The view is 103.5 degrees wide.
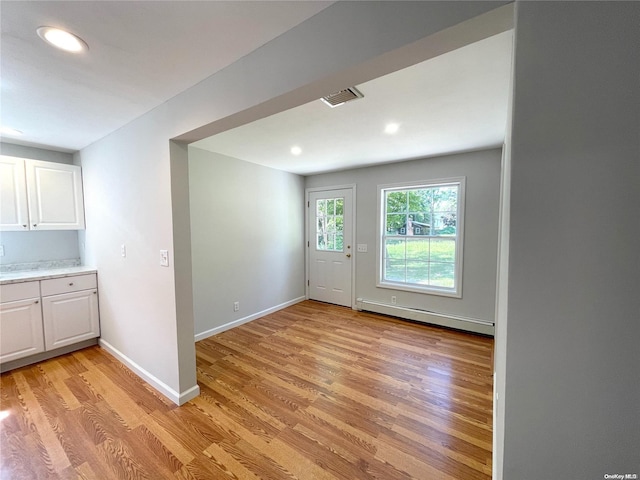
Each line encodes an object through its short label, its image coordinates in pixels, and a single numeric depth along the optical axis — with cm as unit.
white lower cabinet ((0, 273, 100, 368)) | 237
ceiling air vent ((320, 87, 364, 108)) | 170
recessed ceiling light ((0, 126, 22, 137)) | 229
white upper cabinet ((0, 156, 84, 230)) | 253
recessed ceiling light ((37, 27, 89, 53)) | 117
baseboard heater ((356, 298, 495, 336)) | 318
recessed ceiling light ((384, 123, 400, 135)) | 230
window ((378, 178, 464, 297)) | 337
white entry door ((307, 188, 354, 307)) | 424
